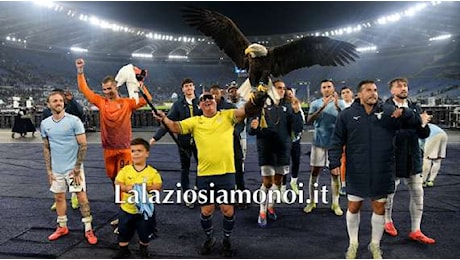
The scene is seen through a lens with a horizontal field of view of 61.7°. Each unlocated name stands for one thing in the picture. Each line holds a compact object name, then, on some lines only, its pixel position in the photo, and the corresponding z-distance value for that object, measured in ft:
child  10.80
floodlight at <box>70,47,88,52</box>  133.60
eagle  15.57
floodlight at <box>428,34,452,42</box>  114.89
